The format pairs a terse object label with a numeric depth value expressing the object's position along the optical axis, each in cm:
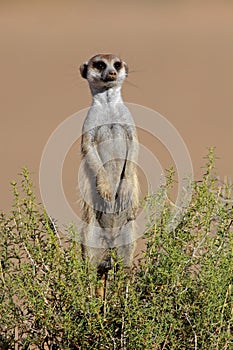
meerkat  961
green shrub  710
